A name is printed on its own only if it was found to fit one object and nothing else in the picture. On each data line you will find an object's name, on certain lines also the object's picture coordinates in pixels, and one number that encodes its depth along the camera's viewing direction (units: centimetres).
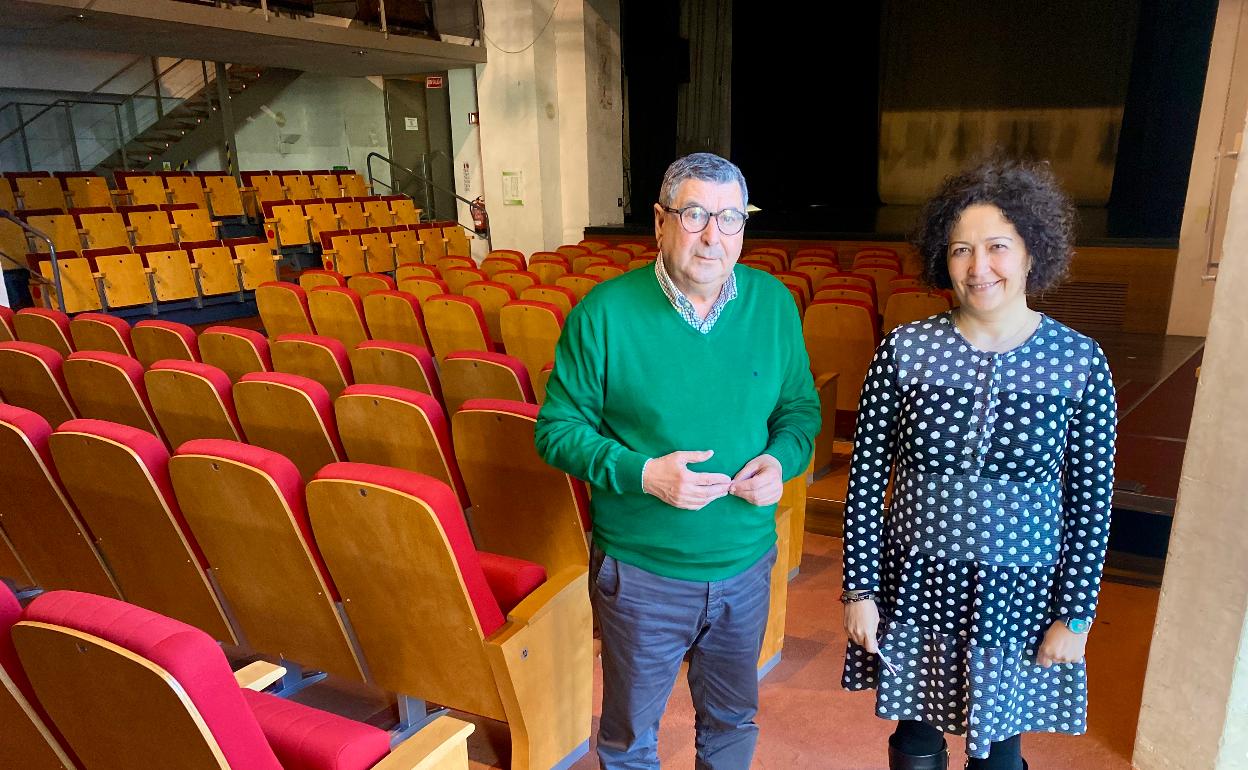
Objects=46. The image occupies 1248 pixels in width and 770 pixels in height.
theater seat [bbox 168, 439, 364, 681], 161
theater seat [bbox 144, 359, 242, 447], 246
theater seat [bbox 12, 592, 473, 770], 93
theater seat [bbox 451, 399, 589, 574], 199
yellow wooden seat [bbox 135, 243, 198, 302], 672
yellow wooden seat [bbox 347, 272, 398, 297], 523
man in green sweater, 129
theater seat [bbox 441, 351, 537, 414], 265
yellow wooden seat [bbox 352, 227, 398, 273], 817
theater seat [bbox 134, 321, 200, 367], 347
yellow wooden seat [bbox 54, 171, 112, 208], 880
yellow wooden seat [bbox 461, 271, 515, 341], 460
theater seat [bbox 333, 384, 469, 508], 208
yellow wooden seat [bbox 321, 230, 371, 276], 782
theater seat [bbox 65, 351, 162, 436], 266
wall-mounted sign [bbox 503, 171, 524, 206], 978
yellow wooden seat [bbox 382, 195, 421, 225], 1009
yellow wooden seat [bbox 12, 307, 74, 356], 371
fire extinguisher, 1038
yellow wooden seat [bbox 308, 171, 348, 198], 1091
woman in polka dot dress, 125
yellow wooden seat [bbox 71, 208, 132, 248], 759
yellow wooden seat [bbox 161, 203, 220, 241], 816
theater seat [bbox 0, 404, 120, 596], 194
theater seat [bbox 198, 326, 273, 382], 323
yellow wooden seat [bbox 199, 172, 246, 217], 977
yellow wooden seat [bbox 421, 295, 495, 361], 391
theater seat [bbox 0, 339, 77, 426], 283
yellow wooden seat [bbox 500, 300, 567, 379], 363
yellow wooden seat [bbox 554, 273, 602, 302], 473
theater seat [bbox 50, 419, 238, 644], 175
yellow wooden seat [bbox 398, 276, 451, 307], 497
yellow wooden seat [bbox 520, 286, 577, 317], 406
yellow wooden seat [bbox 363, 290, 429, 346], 418
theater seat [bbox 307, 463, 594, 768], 147
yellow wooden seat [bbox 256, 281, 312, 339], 459
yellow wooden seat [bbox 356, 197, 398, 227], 961
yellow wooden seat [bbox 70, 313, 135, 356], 356
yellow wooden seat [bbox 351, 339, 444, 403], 289
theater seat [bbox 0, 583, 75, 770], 110
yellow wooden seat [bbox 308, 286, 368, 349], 426
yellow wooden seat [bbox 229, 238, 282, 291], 735
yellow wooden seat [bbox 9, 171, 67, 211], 862
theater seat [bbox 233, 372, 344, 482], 227
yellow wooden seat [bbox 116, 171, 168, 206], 937
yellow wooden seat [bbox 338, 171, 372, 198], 1110
